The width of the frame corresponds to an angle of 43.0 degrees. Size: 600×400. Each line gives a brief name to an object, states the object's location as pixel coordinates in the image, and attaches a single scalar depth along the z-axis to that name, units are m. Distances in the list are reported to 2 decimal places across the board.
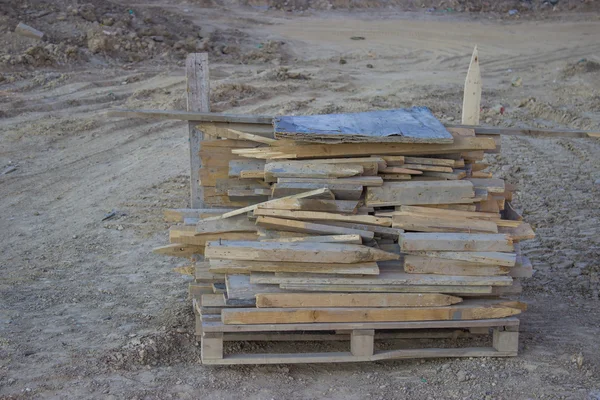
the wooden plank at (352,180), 6.00
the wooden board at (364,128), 5.98
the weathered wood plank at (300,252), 5.80
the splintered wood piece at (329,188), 5.97
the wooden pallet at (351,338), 5.96
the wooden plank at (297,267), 5.86
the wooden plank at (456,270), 5.99
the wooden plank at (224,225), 6.29
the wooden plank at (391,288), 5.92
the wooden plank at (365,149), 6.17
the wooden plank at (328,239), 5.84
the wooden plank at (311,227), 5.93
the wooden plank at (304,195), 5.90
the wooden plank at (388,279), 5.90
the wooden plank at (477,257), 5.96
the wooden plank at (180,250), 6.51
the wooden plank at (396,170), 6.14
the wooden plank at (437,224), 6.02
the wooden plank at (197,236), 6.30
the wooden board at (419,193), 6.08
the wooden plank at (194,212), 6.61
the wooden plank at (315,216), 5.96
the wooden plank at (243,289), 5.90
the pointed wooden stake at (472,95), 6.77
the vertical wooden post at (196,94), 6.54
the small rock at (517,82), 16.50
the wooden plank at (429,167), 6.20
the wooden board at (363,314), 5.88
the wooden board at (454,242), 5.94
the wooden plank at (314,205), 5.96
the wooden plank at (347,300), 5.88
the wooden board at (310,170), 6.01
